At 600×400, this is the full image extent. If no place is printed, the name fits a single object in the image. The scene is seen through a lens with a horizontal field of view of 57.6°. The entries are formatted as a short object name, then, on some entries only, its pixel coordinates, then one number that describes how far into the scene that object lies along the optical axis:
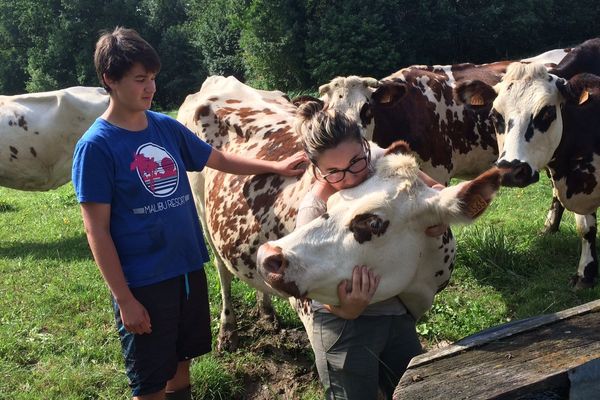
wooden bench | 1.44
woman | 2.24
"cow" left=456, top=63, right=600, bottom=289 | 4.15
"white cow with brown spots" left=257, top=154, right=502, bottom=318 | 1.99
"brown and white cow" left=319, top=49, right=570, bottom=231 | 5.27
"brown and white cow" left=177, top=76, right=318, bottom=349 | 3.23
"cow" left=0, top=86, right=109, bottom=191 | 8.26
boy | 2.36
